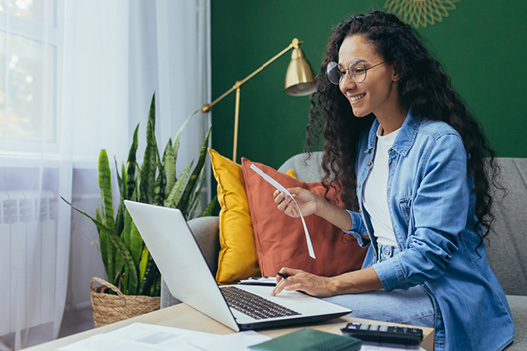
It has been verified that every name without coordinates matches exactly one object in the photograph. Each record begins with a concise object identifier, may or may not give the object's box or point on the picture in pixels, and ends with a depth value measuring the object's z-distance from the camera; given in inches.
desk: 29.4
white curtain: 74.0
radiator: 73.2
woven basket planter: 71.9
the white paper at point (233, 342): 27.0
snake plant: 73.5
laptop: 30.2
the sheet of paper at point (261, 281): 43.6
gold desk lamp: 88.7
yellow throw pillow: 60.7
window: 72.6
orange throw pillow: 60.2
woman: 42.6
